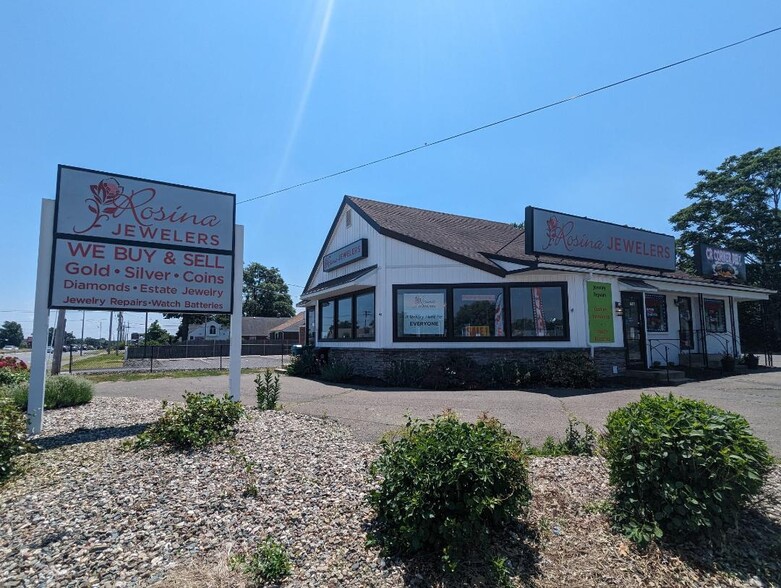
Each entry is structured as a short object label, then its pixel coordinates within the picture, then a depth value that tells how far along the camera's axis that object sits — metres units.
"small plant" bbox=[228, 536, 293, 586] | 2.86
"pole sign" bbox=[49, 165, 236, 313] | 6.39
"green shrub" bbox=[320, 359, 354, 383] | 13.71
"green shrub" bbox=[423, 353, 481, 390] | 11.78
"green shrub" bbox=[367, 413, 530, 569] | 3.00
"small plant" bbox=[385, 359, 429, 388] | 12.51
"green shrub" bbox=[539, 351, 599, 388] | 11.41
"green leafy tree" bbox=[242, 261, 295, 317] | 76.19
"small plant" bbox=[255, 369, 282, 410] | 7.42
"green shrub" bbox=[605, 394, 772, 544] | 3.13
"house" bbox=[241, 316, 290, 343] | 59.41
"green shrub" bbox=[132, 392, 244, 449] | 4.92
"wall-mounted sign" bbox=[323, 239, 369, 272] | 15.61
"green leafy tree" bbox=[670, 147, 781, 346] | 33.78
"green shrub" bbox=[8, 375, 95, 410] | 7.88
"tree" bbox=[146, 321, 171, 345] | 57.68
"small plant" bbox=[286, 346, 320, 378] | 16.09
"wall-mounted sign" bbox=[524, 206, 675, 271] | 12.80
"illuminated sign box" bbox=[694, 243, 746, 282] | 17.86
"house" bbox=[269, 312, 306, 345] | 55.44
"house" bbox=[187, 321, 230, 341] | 63.59
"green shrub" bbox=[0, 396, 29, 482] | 4.38
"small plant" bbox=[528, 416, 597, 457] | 4.96
